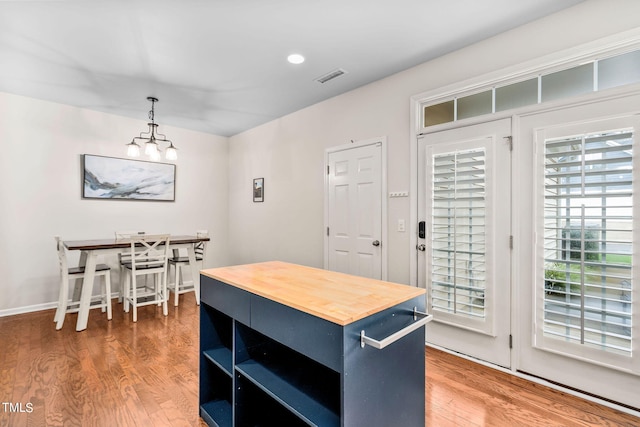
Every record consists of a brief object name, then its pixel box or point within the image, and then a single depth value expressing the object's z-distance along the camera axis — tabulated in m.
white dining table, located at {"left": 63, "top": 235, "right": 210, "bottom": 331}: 3.18
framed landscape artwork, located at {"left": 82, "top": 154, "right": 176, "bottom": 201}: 4.17
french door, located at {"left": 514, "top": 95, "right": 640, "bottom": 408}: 1.89
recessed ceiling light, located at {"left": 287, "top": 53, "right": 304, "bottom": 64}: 2.76
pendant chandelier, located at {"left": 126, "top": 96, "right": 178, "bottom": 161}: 3.52
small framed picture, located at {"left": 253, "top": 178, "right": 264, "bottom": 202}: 4.87
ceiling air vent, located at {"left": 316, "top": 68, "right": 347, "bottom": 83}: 3.06
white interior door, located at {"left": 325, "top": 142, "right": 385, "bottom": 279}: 3.28
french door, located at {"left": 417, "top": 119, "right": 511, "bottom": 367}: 2.41
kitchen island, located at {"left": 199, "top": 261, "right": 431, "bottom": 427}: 1.14
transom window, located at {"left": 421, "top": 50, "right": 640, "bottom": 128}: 1.96
